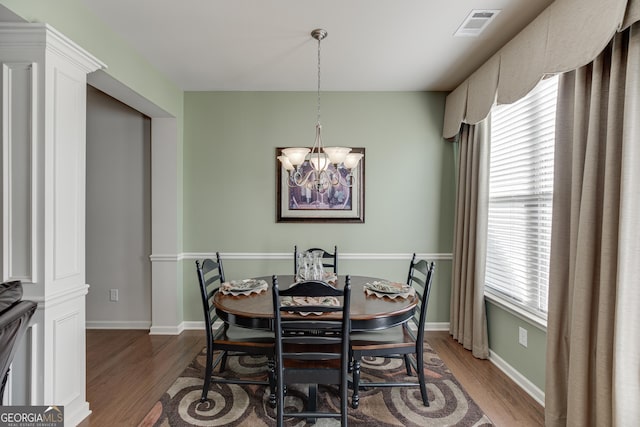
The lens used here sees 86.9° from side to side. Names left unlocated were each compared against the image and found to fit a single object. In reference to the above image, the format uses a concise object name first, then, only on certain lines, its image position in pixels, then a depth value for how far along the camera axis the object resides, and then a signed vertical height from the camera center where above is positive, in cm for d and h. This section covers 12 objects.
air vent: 223 +128
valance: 163 +96
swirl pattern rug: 215 -138
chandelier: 245 +34
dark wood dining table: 201 -66
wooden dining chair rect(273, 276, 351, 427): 178 -76
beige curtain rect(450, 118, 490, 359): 306 -34
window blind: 239 +7
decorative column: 183 +5
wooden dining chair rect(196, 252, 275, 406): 219 -93
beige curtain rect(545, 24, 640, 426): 158 -20
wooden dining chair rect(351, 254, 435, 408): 219 -93
